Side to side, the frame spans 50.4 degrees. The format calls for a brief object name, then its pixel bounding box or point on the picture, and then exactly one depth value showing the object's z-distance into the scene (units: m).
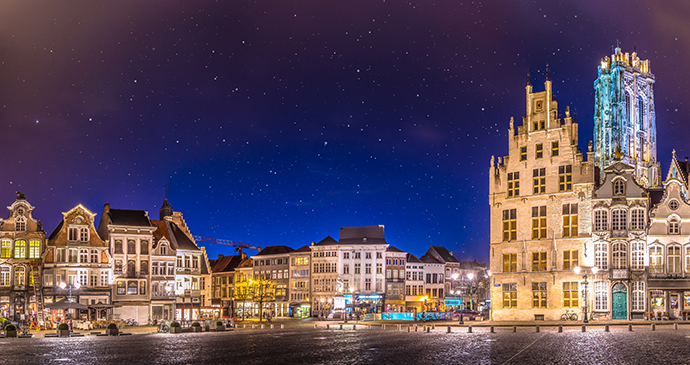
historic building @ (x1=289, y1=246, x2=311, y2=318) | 110.81
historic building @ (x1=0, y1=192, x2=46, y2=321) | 71.00
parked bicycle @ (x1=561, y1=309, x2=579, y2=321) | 60.85
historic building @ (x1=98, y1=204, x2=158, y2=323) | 76.56
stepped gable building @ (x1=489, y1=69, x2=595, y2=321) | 62.53
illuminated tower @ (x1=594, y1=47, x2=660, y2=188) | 124.88
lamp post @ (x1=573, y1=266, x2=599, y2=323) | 52.61
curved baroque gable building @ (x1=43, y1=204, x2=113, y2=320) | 72.50
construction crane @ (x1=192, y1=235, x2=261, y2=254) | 172.12
